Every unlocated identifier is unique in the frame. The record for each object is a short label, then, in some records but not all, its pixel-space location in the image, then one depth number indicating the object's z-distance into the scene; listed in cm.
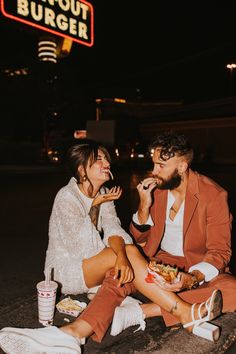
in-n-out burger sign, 1574
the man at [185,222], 295
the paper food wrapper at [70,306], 320
